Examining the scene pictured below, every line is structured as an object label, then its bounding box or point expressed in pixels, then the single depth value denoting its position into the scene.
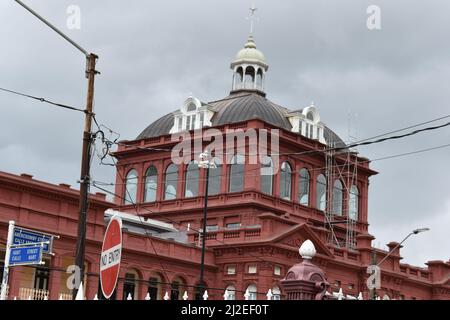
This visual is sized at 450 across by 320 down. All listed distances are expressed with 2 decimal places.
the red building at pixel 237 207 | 46.28
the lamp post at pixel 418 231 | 39.45
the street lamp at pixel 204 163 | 39.93
